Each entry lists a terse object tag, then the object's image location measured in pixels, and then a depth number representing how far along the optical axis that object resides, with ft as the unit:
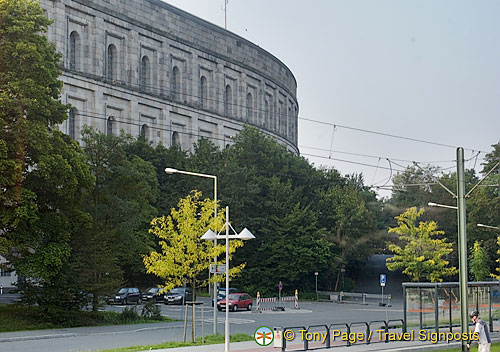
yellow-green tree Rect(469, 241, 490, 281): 233.35
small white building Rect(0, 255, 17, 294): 227.16
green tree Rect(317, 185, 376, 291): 257.34
